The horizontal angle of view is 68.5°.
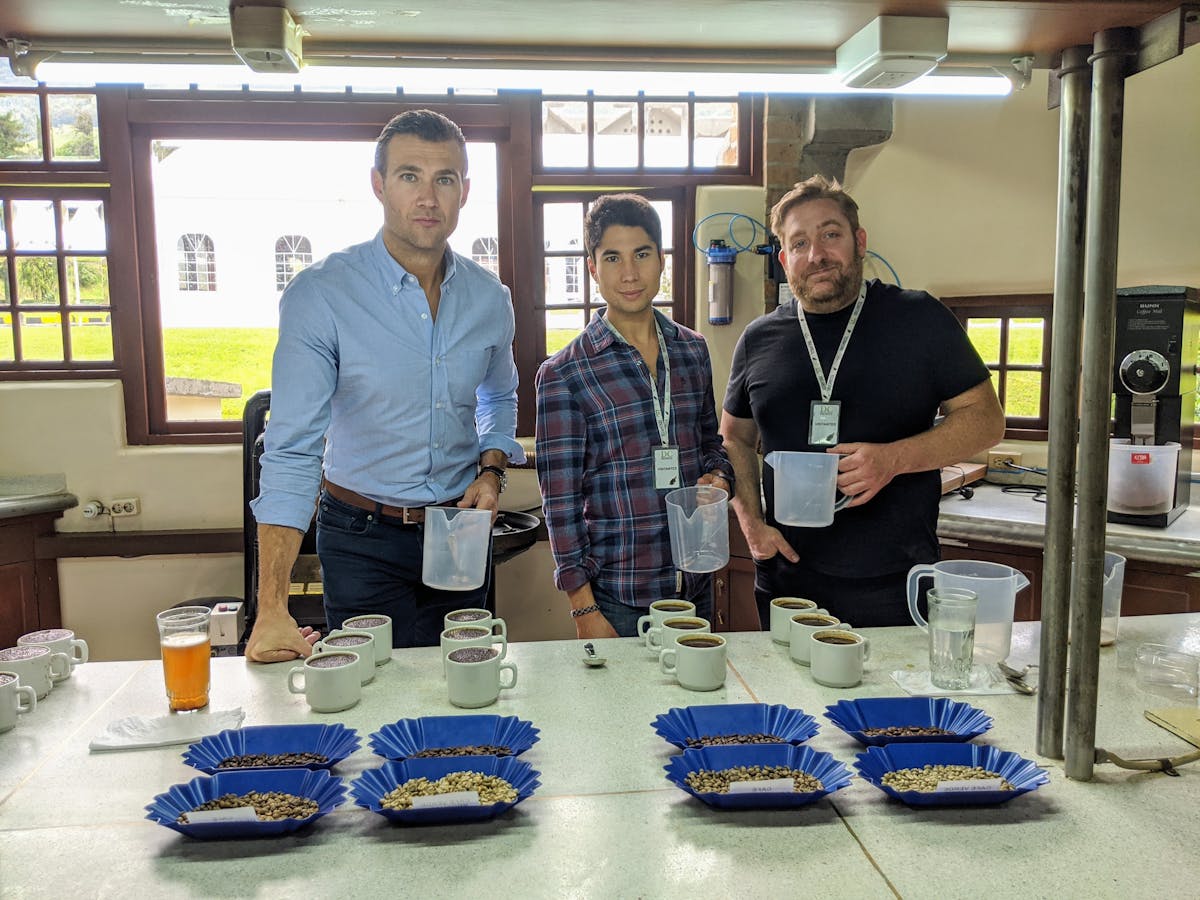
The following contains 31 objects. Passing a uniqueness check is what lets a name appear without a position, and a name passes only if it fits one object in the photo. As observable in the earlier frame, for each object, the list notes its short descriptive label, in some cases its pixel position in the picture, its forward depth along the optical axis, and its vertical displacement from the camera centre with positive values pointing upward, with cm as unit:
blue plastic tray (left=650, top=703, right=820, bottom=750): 132 -56
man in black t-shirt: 214 -15
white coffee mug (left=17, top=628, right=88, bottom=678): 170 -55
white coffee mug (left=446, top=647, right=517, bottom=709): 149 -55
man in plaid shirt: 215 -23
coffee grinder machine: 279 -16
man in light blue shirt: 197 -6
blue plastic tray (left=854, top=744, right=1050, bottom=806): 113 -56
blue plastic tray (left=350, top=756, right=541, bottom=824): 109 -56
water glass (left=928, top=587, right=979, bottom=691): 155 -51
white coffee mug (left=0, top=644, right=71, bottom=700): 155 -55
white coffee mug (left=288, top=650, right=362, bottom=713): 147 -55
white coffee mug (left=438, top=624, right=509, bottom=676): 162 -53
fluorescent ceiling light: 133 +43
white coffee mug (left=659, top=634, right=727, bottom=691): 155 -55
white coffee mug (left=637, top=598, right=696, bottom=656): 179 -54
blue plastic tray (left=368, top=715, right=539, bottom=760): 129 -56
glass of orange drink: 148 -52
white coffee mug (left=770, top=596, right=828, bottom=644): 180 -54
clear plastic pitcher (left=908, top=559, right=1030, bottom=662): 161 -44
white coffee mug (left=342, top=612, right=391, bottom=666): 172 -54
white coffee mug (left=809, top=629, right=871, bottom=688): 155 -55
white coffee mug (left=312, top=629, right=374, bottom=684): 159 -53
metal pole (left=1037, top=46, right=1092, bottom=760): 116 -3
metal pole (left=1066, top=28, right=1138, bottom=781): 111 +3
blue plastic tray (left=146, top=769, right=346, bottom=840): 106 -56
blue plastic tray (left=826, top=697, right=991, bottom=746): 133 -56
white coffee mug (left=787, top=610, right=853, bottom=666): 169 -53
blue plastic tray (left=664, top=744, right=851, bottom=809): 119 -56
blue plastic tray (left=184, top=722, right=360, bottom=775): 124 -56
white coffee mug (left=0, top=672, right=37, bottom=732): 142 -55
